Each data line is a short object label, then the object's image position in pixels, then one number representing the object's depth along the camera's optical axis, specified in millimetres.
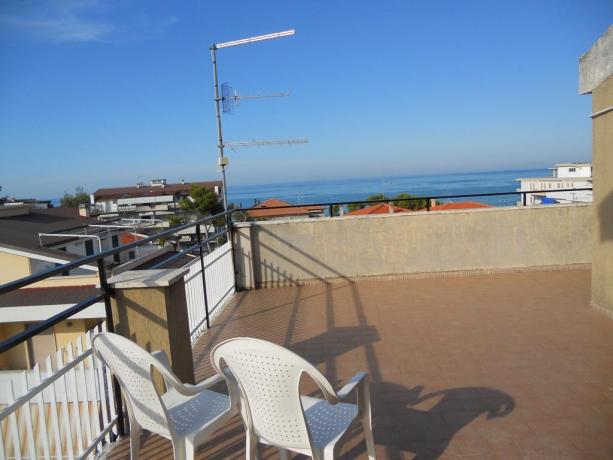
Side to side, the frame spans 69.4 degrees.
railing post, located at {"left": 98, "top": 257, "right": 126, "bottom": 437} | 2721
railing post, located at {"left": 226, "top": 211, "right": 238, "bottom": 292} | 6696
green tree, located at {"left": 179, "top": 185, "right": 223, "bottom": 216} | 45438
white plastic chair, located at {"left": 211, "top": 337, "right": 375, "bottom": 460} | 1718
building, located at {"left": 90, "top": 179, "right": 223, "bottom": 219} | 59594
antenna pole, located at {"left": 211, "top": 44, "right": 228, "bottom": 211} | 11562
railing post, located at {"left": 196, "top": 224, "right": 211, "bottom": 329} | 4964
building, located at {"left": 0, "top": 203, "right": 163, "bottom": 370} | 10844
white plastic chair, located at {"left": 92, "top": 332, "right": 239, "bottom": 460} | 1938
